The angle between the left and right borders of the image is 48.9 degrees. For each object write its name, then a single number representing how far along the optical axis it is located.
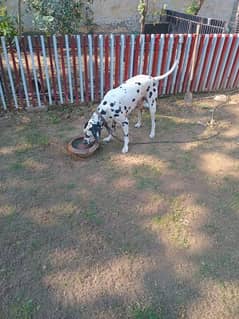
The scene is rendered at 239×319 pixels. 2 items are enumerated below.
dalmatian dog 3.79
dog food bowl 4.04
